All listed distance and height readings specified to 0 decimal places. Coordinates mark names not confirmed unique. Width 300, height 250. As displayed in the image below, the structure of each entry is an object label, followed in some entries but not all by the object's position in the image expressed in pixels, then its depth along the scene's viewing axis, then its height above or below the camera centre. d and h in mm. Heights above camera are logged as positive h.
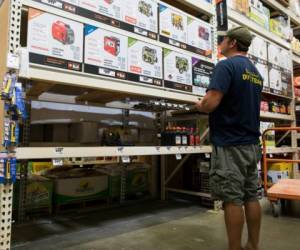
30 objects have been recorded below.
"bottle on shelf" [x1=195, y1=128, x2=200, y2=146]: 2410 +78
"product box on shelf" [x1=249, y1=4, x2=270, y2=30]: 3085 +1535
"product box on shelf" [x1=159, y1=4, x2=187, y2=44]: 2076 +965
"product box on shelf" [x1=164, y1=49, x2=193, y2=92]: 2055 +599
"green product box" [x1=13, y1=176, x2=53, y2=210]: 2221 -361
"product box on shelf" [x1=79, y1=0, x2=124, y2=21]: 1670 +888
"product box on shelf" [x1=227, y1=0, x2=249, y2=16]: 2773 +1474
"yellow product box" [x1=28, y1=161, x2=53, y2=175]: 2637 -172
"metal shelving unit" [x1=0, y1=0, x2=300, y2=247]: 1319 +392
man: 1350 +74
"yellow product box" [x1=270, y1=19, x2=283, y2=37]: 3471 +1539
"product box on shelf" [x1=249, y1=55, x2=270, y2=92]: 3008 +891
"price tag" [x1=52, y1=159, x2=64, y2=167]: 1494 -66
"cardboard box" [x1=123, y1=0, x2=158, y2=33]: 1870 +944
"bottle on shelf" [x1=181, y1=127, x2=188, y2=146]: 2244 +85
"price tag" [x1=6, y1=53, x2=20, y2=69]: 1296 +415
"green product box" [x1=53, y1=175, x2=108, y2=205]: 2398 -361
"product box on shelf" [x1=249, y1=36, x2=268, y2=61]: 2988 +1107
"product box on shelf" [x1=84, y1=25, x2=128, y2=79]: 1632 +591
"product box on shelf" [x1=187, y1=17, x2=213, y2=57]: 2281 +952
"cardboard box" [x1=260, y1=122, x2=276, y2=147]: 3158 +164
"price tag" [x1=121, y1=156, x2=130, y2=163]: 1820 -62
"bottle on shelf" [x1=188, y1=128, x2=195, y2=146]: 2316 +87
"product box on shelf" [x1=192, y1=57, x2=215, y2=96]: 2266 +615
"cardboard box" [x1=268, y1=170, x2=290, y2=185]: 3262 -330
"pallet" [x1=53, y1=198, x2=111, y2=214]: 2467 -531
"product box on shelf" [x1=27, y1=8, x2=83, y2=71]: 1429 +587
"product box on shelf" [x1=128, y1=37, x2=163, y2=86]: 1841 +594
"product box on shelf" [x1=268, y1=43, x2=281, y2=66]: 3258 +1135
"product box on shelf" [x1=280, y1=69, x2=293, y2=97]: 3462 +845
